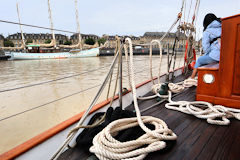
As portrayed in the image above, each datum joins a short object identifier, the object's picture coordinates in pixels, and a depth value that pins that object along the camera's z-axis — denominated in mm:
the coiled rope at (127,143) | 871
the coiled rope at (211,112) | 1294
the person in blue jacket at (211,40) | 2225
